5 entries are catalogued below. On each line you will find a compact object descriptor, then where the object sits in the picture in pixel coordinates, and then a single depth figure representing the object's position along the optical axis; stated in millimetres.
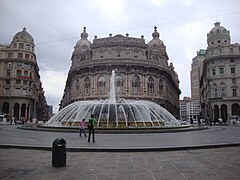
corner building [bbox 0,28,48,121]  55250
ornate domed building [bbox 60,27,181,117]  51450
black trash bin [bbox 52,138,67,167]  6207
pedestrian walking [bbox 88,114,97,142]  11469
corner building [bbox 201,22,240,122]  53094
